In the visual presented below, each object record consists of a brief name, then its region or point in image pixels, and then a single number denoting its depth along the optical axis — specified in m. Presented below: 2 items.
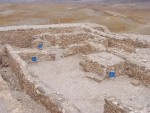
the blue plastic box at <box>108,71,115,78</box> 8.76
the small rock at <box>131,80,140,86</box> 8.37
